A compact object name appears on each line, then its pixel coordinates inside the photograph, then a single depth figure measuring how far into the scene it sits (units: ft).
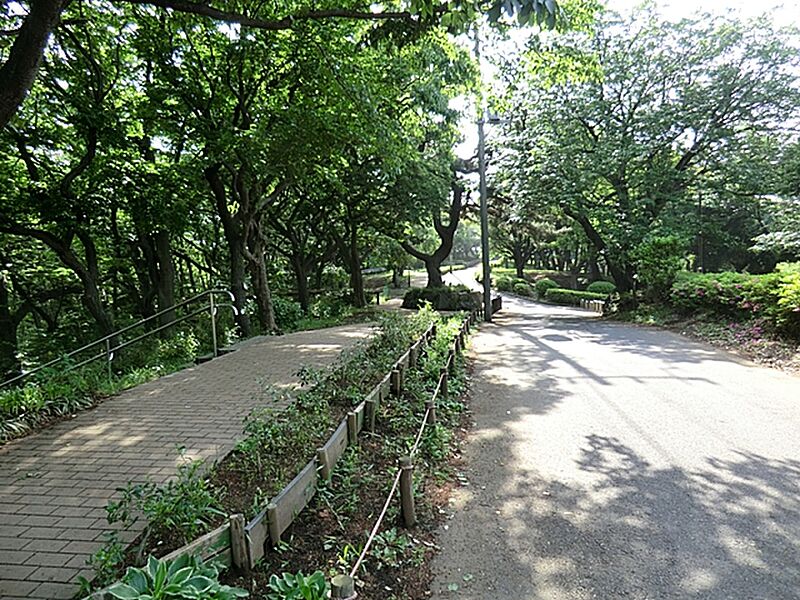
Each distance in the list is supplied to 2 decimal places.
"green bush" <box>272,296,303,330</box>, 47.29
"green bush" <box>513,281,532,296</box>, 104.09
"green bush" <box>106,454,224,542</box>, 8.21
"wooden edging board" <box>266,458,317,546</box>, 8.64
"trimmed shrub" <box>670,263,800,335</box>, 26.40
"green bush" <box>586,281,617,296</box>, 87.56
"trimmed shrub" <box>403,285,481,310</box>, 59.36
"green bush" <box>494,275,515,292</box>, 115.75
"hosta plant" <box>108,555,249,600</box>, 5.58
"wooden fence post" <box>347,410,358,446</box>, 13.06
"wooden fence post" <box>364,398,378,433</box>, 14.78
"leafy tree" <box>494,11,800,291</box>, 44.93
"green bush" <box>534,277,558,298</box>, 93.85
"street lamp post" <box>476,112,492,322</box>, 48.01
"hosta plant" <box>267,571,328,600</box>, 6.51
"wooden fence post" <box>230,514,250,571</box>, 7.88
